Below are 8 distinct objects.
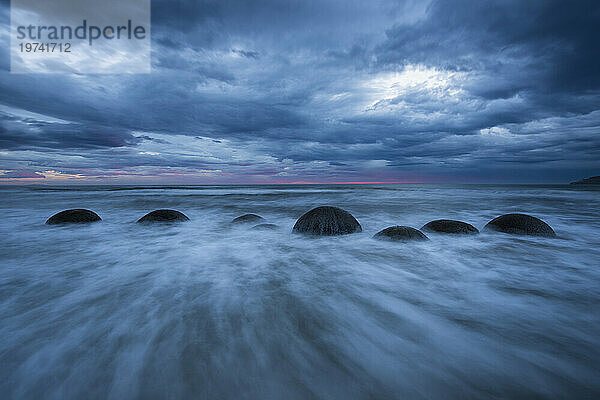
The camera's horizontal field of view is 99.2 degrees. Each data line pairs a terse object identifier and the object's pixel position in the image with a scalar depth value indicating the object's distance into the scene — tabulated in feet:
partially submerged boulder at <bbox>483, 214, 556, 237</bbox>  19.56
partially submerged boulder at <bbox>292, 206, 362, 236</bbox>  20.18
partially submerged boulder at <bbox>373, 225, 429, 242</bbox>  17.92
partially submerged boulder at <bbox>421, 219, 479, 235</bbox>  20.07
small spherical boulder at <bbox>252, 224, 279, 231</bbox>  23.75
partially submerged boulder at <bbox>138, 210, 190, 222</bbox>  26.73
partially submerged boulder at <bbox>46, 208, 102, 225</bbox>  25.85
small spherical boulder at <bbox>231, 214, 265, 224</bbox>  27.14
